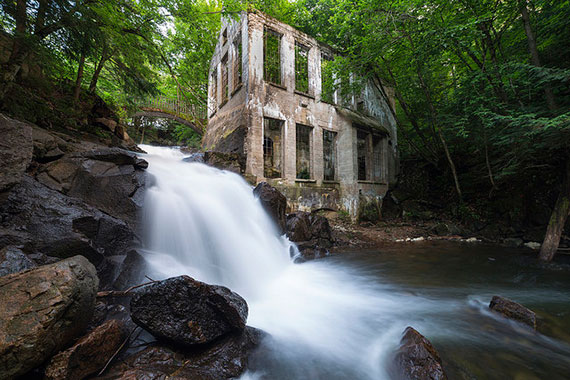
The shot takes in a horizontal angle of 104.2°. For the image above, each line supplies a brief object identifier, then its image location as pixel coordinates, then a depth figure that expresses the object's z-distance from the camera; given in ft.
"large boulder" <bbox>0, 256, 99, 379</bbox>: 4.71
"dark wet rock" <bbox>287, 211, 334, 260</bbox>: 23.10
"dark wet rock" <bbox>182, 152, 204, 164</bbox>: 29.86
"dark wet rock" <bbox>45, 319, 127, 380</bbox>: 5.25
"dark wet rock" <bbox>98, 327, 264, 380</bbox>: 5.94
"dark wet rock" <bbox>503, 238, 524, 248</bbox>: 26.68
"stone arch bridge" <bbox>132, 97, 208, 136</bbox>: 50.60
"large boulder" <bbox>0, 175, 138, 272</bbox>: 9.37
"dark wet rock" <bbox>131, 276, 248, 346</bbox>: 7.01
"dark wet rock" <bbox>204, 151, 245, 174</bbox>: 29.14
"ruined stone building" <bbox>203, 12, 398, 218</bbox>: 32.83
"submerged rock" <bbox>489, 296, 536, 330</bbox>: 9.32
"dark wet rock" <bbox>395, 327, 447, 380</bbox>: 6.31
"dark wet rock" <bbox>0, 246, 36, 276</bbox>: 6.91
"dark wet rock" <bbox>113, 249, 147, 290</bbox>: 9.93
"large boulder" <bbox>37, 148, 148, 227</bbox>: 12.89
